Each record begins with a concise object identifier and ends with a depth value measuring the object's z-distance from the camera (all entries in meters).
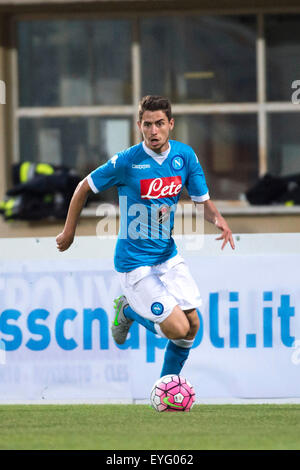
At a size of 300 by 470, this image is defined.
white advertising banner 17.48
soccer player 14.44
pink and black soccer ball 14.46
